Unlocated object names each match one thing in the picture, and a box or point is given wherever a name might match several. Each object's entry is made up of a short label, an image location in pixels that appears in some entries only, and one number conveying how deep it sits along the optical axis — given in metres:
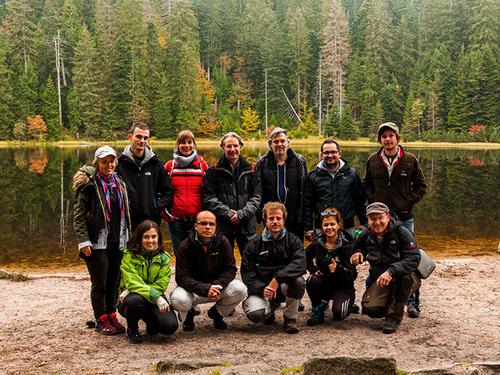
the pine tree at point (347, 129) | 55.78
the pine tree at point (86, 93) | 55.69
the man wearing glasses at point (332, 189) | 6.22
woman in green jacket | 5.19
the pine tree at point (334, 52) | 66.75
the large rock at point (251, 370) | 3.94
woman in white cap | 5.28
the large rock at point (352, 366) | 3.88
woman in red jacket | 6.36
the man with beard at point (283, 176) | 6.40
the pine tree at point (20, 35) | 62.25
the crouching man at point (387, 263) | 5.45
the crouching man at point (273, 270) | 5.51
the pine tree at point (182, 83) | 57.78
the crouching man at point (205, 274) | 5.39
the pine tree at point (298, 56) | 69.50
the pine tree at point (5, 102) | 50.84
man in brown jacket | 6.03
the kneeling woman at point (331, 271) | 5.71
